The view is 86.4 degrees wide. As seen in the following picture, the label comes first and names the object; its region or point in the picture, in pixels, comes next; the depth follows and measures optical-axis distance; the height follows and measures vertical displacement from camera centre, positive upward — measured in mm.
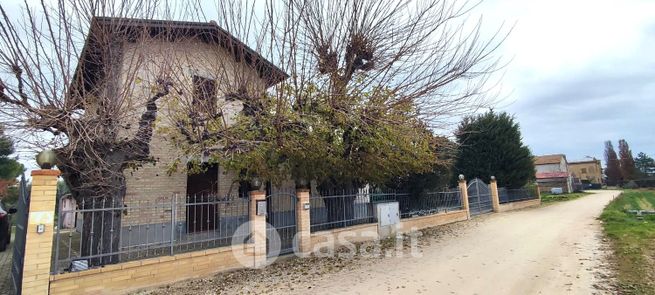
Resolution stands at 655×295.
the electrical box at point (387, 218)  10047 -793
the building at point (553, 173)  48312 +1848
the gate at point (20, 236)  4926 -493
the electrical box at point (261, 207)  7207 -244
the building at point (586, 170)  73312 +3024
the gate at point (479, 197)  16327 -456
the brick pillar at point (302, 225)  7957 -706
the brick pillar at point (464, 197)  14930 -364
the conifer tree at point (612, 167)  67250 +3301
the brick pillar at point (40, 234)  4656 -418
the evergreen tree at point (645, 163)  74588 +4082
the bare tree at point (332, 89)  6719 +2141
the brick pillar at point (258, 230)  7090 -700
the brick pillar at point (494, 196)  17750 -438
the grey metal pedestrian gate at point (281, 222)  7863 -606
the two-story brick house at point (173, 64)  6027 +2523
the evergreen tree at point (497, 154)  20422 +1993
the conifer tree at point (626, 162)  64144 +4008
